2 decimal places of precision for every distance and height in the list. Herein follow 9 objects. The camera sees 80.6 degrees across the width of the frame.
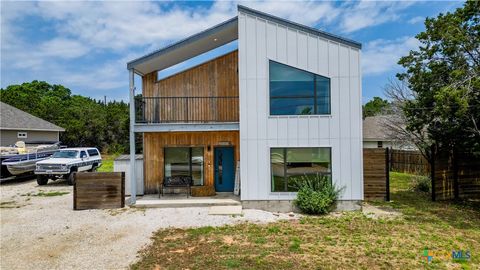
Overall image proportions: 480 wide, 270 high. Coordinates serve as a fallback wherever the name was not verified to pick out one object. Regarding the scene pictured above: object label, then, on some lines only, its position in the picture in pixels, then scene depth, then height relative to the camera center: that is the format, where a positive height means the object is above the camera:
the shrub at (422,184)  14.15 -2.22
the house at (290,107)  10.28 +1.31
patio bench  12.39 -1.73
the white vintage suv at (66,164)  16.03 -1.19
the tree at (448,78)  9.34 +2.37
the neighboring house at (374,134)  27.75 +0.75
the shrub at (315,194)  9.90 -1.86
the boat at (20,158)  16.78 -0.83
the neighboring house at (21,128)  21.24 +1.35
